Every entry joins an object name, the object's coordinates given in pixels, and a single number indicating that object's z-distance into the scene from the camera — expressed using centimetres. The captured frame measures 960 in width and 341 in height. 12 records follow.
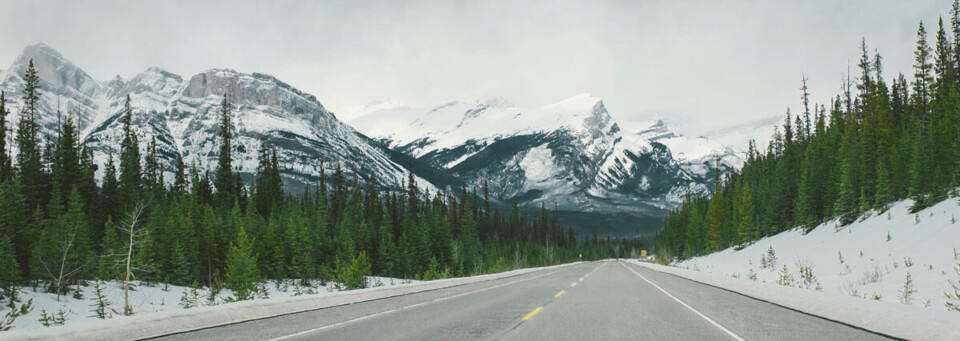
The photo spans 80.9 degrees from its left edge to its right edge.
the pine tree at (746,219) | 7525
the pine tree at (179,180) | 8431
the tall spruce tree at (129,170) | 6431
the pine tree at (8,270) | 3019
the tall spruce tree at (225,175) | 7688
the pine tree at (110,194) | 6281
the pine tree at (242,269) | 3790
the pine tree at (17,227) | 3822
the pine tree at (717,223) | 8844
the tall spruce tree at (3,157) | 5596
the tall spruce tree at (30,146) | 5578
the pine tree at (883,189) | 4591
